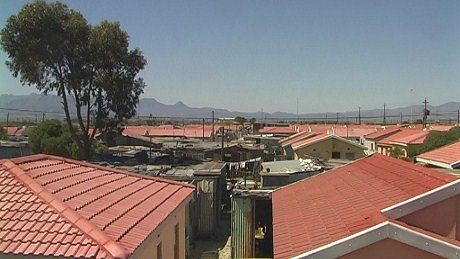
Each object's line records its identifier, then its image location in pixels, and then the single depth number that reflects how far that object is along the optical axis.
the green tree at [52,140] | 36.44
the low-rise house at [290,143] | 38.67
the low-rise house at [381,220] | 7.27
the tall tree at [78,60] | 32.22
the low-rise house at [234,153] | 41.25
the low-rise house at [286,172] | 18.92
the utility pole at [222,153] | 40.58
